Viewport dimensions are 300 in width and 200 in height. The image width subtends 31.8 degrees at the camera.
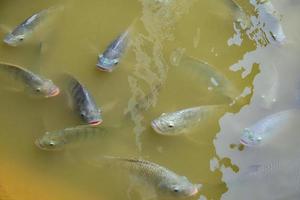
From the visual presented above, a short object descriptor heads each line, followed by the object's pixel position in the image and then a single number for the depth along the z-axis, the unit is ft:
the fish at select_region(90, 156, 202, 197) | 6.13
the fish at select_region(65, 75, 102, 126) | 6.57
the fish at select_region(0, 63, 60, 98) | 6.79
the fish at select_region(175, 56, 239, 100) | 6.88
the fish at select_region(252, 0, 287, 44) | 7.31
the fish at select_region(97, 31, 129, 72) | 6.95
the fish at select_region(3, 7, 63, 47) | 7.22
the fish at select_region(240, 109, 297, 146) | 6.47
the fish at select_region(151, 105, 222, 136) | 6.49
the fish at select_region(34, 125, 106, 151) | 6.48
